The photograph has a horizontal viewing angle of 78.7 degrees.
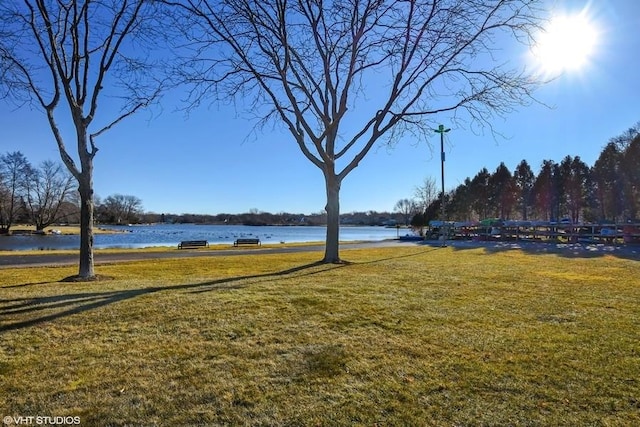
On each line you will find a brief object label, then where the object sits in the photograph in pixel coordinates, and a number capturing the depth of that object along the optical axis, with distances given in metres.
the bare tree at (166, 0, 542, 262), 11.28
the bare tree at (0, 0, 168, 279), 9.37
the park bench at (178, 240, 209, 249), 26.04
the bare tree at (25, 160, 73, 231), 67.44
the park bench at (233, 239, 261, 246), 29.72
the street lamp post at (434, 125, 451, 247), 22.98
